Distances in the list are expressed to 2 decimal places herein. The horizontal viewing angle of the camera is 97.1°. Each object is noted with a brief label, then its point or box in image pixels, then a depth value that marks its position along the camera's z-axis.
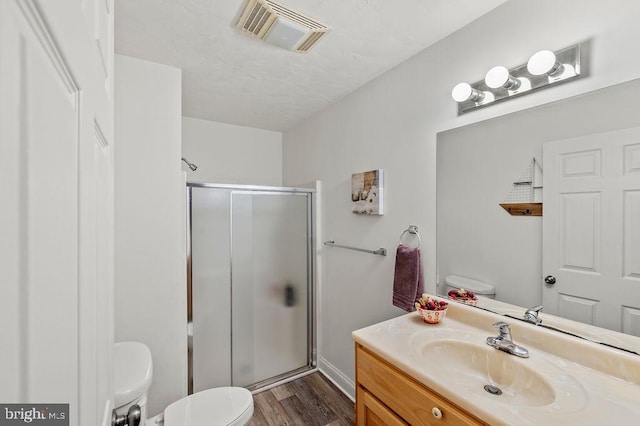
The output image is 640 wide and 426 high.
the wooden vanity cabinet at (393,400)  0.88
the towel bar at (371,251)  1.81
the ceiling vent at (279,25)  1.24
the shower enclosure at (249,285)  2.03
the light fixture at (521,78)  1.05
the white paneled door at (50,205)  0.20
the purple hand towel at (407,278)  1.53
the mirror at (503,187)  1.01
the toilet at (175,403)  1.16
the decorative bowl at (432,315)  1.34
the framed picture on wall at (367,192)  1.81
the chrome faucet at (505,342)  1.06
